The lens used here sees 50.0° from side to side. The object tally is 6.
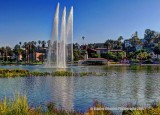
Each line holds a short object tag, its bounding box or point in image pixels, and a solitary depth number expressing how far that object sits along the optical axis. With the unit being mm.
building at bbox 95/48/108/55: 104127
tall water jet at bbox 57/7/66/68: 40172
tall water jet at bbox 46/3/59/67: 40438
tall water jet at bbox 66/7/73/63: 40205
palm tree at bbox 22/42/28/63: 97564
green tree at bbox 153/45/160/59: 89570
